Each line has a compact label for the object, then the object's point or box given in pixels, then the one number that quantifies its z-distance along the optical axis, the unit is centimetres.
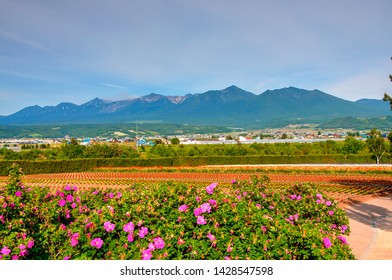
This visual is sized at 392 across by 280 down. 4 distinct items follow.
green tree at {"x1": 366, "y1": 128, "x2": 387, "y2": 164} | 4197
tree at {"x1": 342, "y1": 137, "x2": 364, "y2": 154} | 5528
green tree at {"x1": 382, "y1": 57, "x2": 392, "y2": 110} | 1520
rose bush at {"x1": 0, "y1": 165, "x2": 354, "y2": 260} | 377
